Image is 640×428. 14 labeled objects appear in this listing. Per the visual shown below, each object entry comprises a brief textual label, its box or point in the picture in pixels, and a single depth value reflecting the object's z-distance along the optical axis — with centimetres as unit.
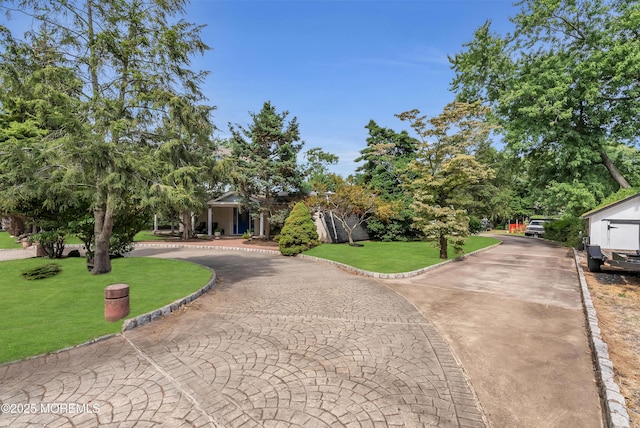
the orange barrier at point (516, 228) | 3978
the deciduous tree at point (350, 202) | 1784
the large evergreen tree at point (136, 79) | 717
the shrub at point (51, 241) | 1009
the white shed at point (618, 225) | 937
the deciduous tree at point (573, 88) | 1556
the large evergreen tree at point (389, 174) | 2252
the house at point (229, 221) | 2815
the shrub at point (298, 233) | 1650
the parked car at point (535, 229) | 3008
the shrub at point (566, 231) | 2078
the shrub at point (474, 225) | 2922
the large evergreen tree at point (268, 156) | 2169
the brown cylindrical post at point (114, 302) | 566
